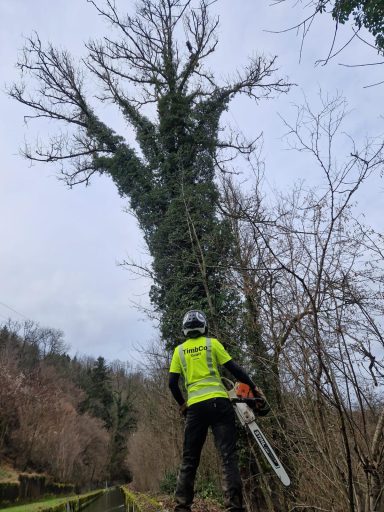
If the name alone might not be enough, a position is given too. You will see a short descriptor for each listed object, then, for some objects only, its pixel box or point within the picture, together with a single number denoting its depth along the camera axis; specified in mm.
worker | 4195
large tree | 11555
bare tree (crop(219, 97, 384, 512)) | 2654
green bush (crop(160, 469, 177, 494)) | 15312
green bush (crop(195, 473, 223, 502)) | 11289
